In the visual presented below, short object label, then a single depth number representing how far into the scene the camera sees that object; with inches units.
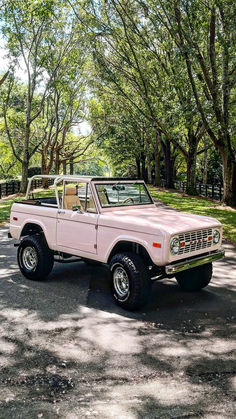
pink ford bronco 215.6
